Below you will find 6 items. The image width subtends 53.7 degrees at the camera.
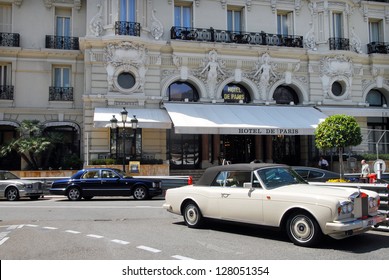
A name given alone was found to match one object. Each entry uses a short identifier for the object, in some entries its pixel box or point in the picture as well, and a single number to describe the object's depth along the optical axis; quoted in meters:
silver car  16.69
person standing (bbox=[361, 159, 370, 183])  17.13
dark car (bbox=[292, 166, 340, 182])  14.62
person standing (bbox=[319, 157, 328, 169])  22.42
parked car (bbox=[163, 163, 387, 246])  6.76
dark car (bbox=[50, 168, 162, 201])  16.45
